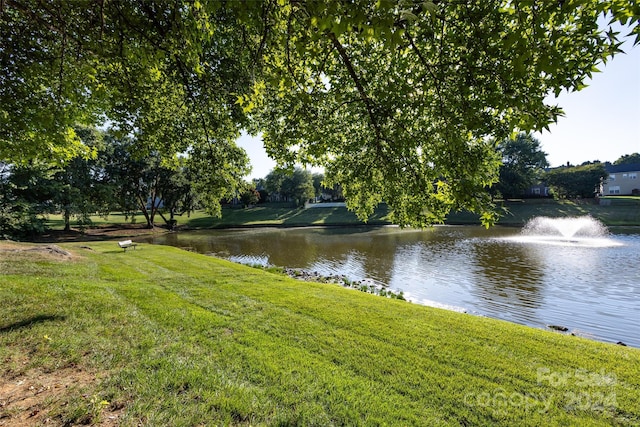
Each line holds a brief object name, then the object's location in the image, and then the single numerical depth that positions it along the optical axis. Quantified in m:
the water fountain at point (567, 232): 26.20
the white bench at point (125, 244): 18.74
